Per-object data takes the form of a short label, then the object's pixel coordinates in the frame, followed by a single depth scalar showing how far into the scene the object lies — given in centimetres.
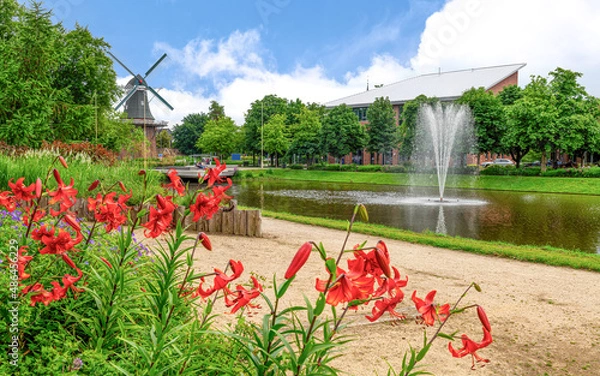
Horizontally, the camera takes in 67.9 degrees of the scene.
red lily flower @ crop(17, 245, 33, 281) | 227
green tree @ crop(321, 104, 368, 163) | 4960
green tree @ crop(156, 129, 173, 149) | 7735
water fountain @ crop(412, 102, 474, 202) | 3643
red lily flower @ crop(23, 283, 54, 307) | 228
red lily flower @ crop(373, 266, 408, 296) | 172
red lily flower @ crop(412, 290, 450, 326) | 176
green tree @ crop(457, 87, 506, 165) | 4178
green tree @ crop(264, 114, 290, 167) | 5450
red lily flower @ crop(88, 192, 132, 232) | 263
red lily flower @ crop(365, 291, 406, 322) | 178
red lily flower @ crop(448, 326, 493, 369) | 170
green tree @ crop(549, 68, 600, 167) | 3525
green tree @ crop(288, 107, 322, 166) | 5119
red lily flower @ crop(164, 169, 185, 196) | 255
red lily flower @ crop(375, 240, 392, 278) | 153
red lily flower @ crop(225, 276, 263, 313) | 203
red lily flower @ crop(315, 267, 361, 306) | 141
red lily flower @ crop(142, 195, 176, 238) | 215
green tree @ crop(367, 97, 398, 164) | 5088
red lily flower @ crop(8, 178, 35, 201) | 254
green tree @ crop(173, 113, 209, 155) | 8919
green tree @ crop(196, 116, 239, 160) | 6319
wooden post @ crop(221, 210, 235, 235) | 1034
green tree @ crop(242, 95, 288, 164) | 6225
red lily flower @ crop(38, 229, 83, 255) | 224
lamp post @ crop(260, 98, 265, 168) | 5391
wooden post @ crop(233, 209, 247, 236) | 1034
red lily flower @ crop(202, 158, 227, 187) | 235
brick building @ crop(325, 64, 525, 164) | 5762
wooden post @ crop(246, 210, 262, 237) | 1033
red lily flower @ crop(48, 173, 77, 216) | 244
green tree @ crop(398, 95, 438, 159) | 4659
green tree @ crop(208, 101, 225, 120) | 9681
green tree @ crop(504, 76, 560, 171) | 3588
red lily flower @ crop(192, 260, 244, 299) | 196
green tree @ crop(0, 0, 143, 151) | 2141
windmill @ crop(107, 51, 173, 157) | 5101
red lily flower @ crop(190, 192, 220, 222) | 216
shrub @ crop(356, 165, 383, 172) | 4398
